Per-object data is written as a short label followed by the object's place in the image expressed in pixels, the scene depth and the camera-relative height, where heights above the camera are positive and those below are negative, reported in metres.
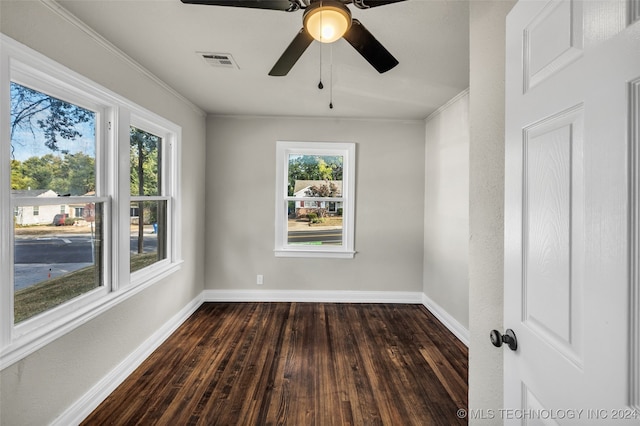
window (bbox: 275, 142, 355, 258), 3.99 +0.12
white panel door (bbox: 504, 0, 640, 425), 0.59 +0.00
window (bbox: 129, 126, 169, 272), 2.60 +0.11
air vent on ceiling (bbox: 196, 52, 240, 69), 2.27 +1.22
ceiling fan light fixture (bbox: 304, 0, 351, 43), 1.20 +0.81
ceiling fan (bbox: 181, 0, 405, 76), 1.21 +0.83
